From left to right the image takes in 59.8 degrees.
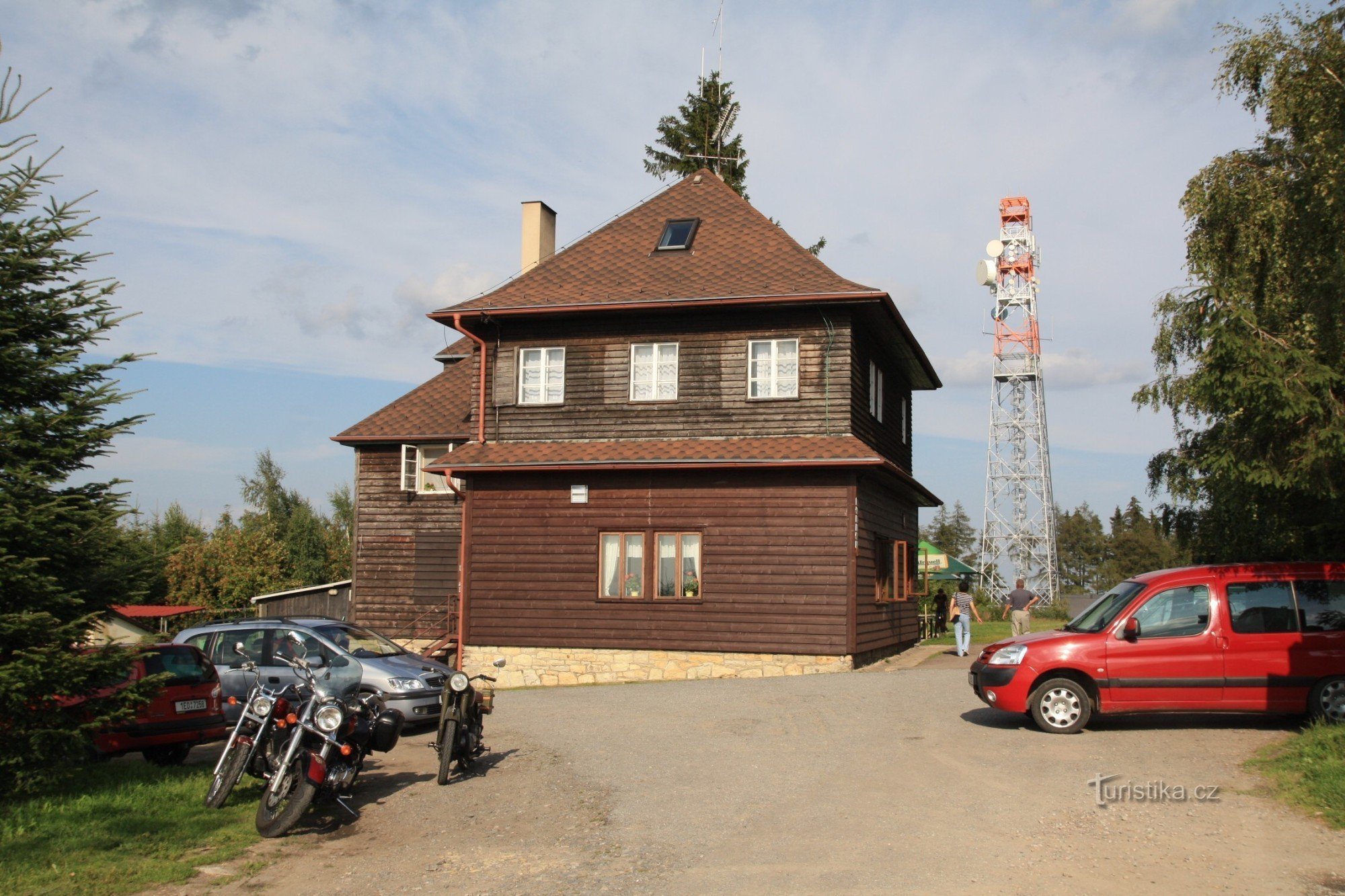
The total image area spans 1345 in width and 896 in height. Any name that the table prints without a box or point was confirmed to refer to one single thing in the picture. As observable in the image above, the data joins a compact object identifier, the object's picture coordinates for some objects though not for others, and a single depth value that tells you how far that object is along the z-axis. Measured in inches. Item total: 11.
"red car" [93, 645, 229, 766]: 461.7
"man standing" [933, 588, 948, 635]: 1333.7
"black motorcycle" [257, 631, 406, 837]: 350.3
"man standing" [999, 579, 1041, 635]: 916.0
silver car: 575.2
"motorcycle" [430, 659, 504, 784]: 428.5
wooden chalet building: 811.4
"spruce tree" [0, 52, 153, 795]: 368.8
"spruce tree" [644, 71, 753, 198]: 1427.2
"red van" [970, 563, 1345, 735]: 466.0
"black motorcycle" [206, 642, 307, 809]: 372.5
